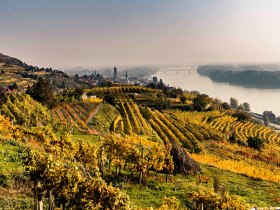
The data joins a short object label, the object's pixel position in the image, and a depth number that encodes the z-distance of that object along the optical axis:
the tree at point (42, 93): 59.42
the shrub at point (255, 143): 59.41
